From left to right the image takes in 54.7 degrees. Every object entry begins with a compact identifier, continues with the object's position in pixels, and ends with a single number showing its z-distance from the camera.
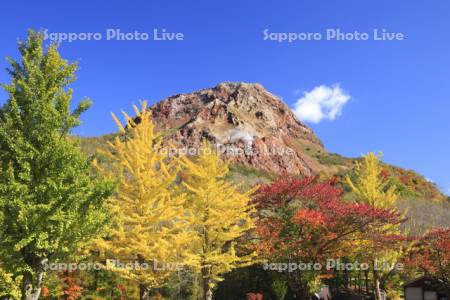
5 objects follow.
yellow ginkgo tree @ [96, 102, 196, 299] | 14.55
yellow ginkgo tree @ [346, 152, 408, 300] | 26.20
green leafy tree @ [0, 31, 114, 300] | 10.59
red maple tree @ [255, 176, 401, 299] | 20.02
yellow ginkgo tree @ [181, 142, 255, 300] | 18.36
